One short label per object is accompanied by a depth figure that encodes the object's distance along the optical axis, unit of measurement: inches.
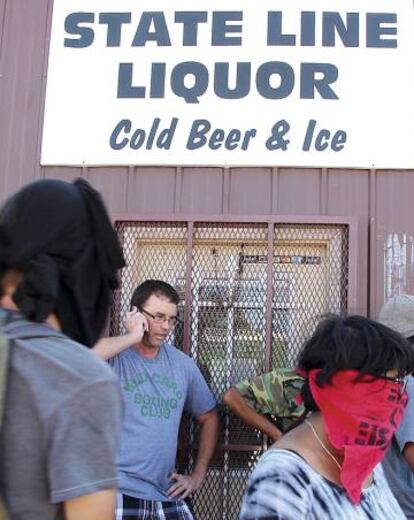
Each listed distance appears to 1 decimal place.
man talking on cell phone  129.1
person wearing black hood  45.2
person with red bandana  66.2
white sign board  157.2
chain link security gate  151.8
